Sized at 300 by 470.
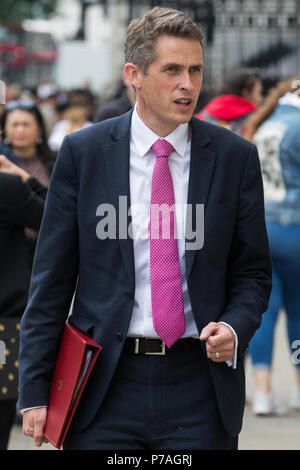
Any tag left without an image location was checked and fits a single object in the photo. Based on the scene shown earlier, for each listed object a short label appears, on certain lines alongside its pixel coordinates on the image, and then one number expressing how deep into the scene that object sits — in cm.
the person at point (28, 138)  1409
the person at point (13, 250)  903
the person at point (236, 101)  1482
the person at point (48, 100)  3150
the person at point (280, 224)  1291
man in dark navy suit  659
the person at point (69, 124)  2152
